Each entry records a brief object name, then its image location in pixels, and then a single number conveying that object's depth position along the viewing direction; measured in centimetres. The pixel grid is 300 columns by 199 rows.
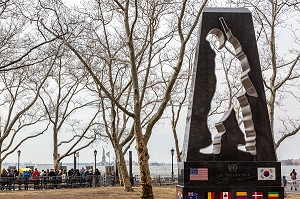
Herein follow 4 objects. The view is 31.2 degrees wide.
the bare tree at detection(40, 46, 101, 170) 3903
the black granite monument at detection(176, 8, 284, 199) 1156
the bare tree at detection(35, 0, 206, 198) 2008
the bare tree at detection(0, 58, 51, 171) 3068
